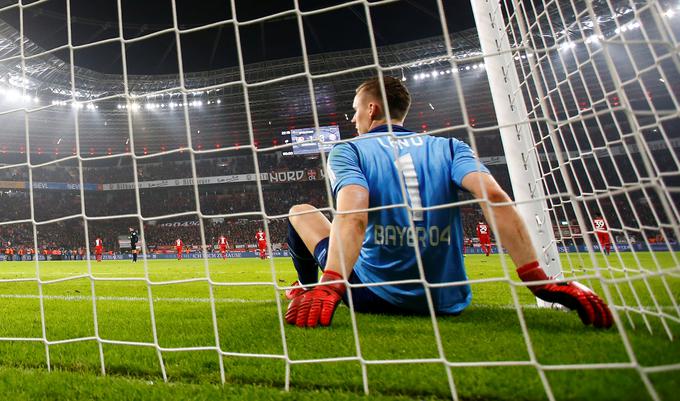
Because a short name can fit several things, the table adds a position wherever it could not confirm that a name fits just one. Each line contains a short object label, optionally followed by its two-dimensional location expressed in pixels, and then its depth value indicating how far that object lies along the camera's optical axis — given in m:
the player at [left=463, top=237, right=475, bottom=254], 17.30
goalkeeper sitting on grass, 1.78
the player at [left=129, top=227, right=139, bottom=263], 14.54
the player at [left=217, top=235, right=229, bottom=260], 16.75
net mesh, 1.33
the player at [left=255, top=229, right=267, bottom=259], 15.08
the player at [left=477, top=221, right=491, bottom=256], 12.73
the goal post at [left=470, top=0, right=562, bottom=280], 2.15
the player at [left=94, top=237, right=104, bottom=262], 16.30
